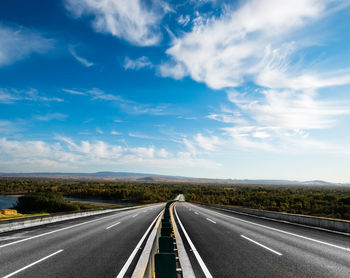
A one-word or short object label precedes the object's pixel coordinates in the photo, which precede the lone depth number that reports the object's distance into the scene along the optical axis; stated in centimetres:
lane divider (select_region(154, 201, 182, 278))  371
